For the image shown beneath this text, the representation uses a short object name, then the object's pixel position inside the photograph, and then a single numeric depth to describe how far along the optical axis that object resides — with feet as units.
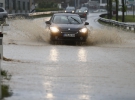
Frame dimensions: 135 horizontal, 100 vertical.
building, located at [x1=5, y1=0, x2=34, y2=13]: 335.06
